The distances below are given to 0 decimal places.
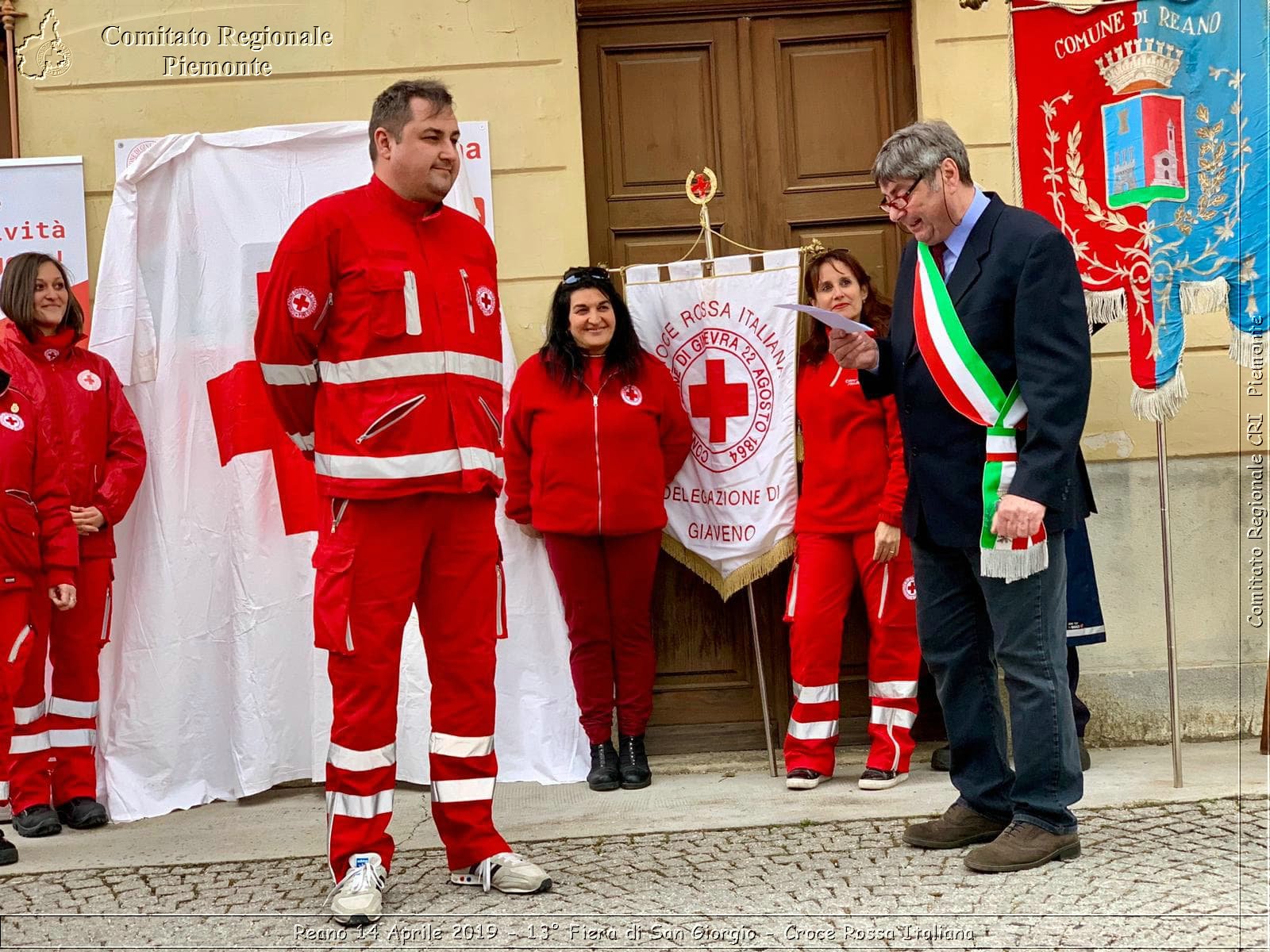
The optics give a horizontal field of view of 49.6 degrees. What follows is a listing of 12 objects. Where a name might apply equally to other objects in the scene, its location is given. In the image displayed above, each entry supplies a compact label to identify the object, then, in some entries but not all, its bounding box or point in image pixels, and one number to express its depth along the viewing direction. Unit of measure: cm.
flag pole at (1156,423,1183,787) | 431
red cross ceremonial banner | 520
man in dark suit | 336
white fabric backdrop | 508
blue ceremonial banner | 439
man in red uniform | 342
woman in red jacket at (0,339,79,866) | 453
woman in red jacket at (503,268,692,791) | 503
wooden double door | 555
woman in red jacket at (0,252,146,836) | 483
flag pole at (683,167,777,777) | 519
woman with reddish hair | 486
